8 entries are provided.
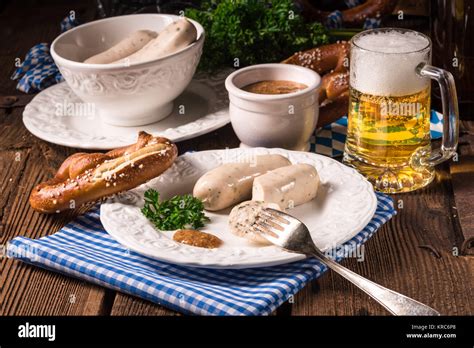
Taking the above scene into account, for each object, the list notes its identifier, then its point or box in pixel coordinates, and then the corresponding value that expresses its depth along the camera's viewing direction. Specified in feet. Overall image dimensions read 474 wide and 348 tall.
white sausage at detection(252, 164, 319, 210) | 5.43
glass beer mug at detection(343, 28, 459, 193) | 5.82
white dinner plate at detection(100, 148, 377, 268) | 4.91
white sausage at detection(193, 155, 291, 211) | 5.58
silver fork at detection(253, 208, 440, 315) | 4.42
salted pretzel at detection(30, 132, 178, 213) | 5.63
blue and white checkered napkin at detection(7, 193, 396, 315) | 4.67
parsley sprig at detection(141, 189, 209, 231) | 5.41
